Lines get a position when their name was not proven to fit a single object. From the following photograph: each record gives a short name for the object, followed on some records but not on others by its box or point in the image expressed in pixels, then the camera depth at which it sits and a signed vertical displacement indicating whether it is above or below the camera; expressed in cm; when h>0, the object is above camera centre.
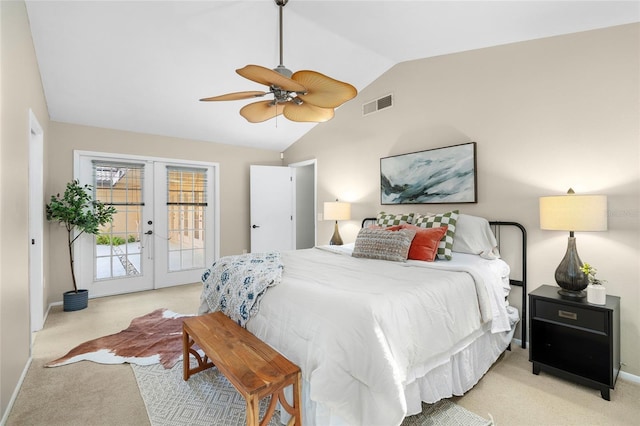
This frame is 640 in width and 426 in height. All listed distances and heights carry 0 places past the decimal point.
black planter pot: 380 -110
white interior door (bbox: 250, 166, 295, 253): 540 +6
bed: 145 -64
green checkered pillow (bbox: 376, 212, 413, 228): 335 -9
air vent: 393 +140
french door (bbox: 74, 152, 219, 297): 432 -21
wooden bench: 143 -79
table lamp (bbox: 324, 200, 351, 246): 429 +0
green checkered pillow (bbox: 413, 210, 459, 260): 276 -13
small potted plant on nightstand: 211 -54
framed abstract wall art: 317 +39
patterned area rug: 182 -123
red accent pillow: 268 -29
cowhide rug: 255 -121
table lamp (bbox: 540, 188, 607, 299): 213 -7
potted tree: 372 -5
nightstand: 205 -92
